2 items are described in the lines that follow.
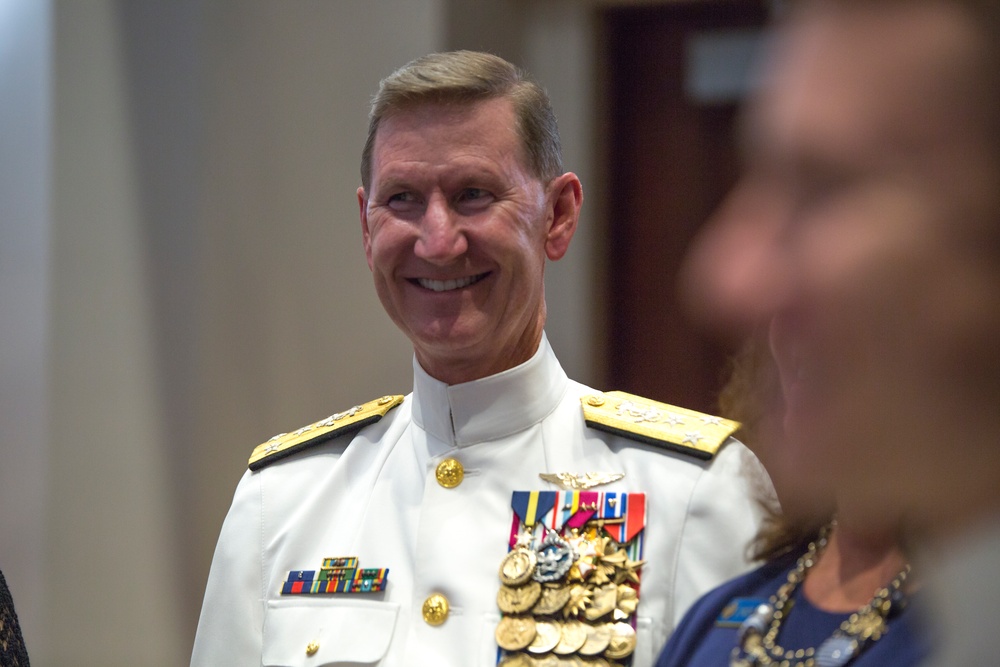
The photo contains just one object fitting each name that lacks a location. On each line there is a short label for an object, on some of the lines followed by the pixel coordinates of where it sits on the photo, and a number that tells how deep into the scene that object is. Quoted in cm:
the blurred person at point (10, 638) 367
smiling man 366
